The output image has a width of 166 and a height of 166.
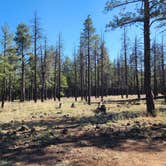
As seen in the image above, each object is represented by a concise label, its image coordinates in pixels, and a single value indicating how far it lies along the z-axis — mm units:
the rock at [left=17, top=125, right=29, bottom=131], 7666
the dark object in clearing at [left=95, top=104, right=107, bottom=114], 11782
